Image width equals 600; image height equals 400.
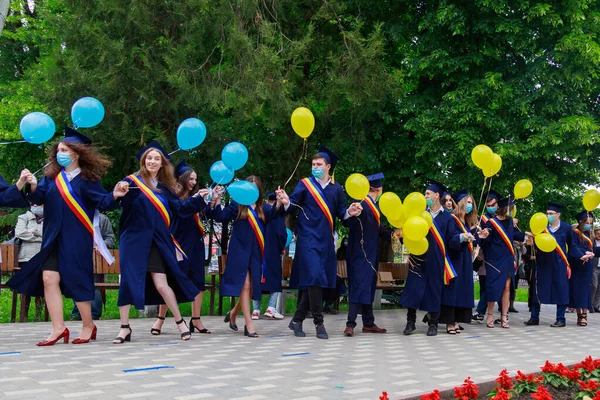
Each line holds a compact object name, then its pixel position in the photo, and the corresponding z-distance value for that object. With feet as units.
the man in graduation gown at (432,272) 31.27
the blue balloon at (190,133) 25.68
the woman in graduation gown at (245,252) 27.99
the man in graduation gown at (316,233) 27.55
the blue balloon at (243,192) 26.43
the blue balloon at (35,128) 22.68
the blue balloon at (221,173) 27.27
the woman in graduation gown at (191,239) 28.48
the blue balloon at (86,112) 23.88
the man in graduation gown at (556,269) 37.58
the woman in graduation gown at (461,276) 32.42
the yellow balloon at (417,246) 29.81
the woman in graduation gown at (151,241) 24.48
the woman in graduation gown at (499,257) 35.78
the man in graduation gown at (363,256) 29.40
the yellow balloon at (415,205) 28.37
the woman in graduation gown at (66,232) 23.09
